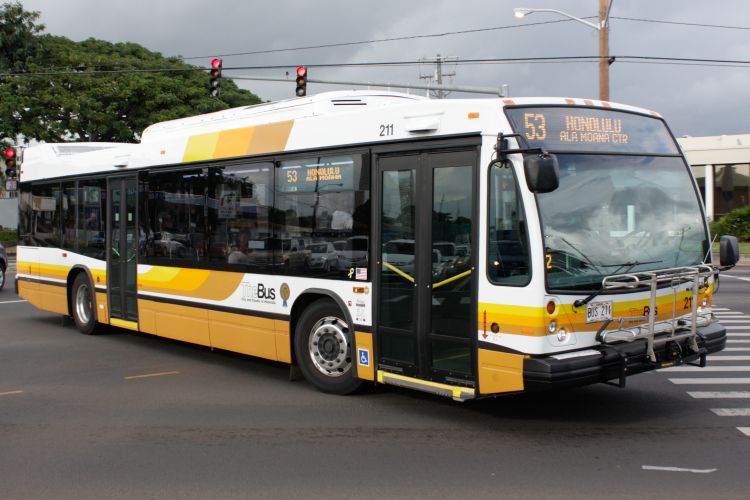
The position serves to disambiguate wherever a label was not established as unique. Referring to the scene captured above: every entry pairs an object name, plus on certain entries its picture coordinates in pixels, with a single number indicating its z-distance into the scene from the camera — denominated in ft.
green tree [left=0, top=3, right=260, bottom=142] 114.01
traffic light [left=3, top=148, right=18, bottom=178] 82.26
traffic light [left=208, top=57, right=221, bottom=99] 78.43
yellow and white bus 20.25
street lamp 73.36
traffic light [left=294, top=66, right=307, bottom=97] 78.23
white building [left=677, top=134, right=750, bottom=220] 145.48
